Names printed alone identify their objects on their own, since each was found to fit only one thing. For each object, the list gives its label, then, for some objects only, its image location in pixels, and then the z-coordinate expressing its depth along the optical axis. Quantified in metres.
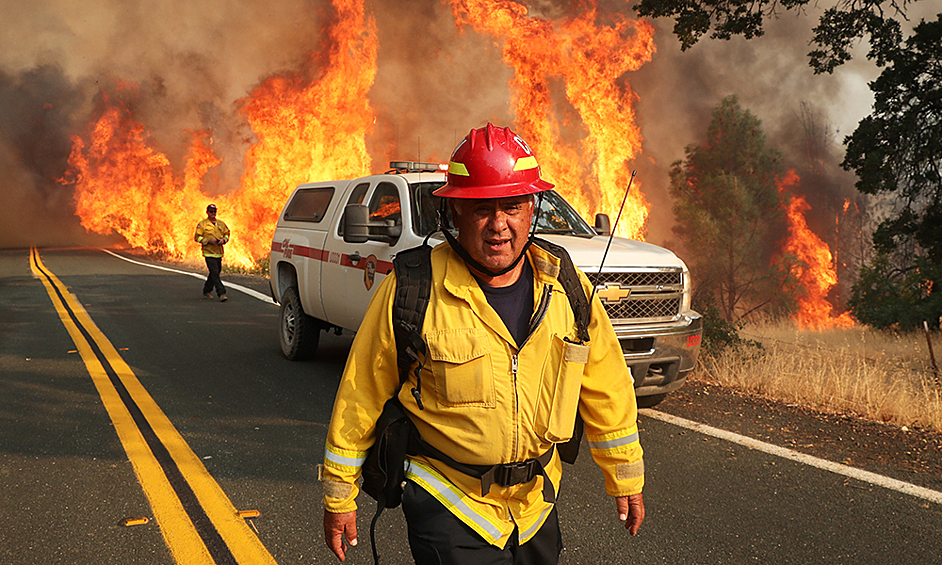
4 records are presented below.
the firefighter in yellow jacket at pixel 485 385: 2.13
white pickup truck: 5.80
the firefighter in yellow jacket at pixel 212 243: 13.88
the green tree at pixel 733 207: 51.38
